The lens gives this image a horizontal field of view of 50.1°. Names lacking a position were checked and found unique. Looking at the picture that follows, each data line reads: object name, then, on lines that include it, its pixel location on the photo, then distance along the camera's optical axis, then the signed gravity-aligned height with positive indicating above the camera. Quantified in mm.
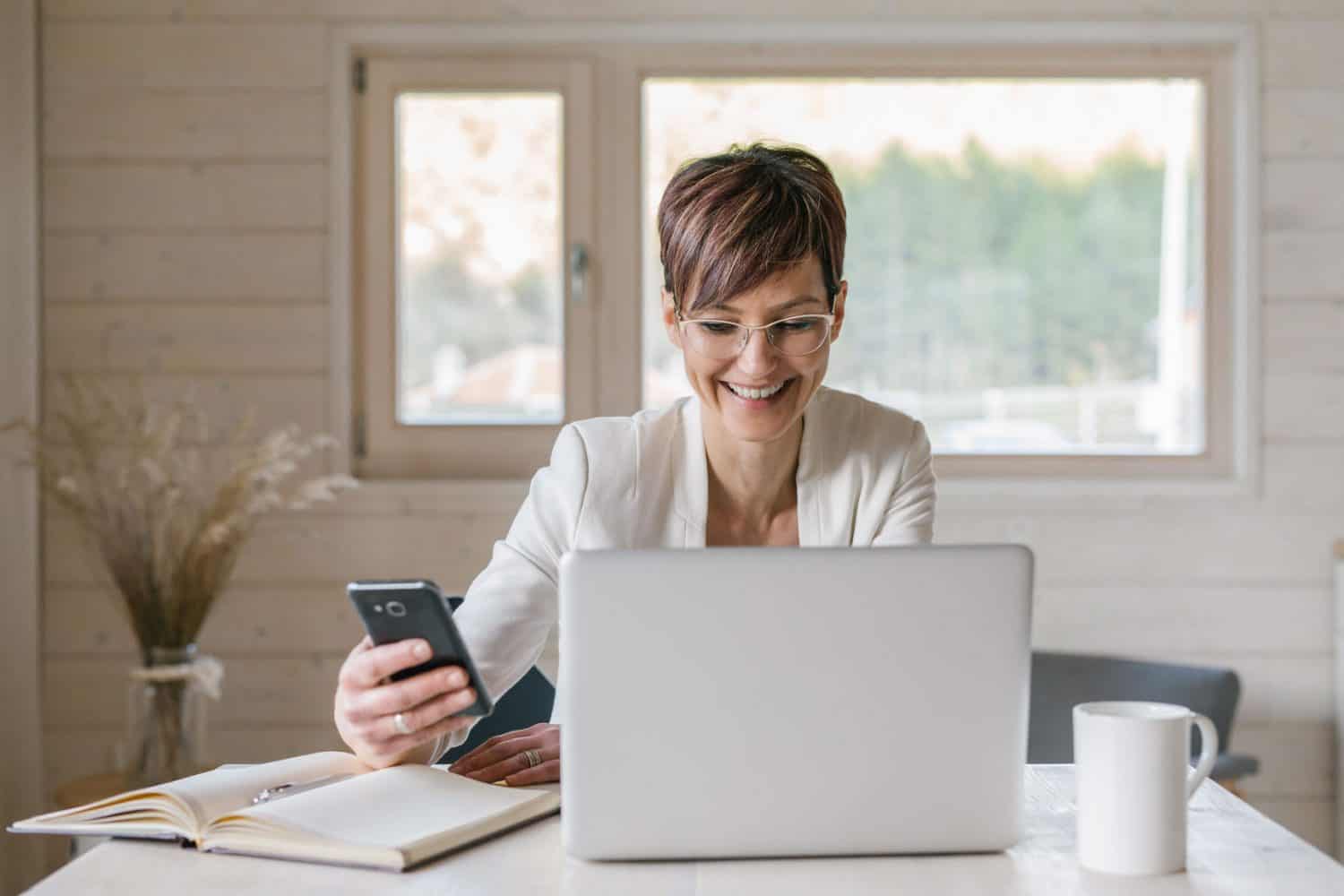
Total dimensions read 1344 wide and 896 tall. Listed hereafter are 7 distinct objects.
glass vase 2580 -559
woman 1561 -28
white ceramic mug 1013 -268
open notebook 1051 -310
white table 988 -326
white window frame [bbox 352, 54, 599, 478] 3072 +275
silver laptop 1009 -199
